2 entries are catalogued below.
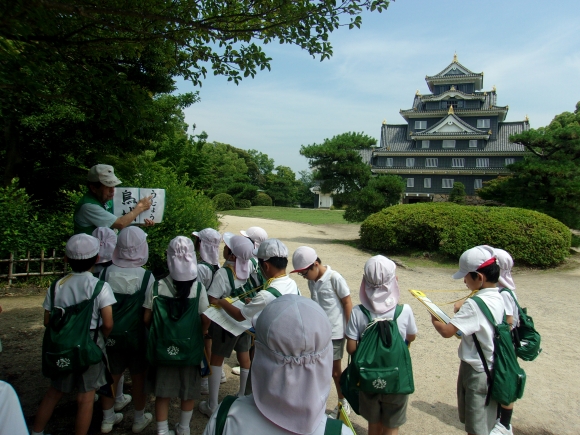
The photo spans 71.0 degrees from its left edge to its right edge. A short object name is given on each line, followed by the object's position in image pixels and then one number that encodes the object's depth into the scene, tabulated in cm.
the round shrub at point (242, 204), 3781
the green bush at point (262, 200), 4319
